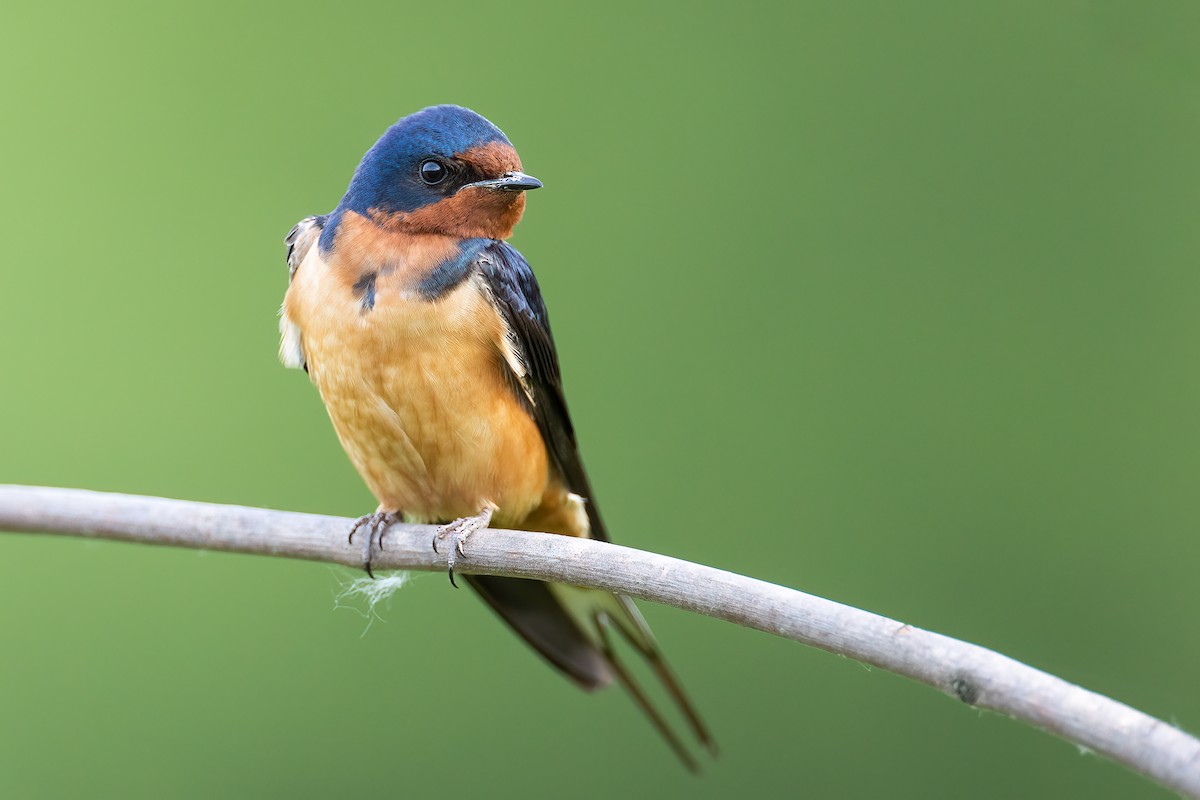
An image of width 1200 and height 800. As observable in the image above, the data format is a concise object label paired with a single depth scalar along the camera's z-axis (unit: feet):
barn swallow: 9.84
